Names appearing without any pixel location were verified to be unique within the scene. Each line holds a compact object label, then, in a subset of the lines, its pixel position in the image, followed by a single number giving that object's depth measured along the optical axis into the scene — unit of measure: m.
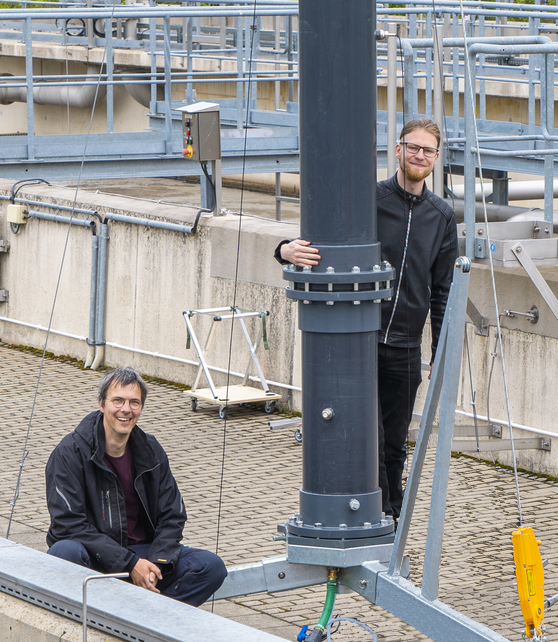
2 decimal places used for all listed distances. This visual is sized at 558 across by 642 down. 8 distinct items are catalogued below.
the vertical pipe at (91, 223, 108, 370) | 16.73
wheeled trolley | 14.48
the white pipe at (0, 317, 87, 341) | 17.42
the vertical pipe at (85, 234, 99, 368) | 16.75
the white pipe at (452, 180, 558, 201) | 18.03
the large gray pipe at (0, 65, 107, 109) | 35.61
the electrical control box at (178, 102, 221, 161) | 15.74
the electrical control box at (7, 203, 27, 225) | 17.92
